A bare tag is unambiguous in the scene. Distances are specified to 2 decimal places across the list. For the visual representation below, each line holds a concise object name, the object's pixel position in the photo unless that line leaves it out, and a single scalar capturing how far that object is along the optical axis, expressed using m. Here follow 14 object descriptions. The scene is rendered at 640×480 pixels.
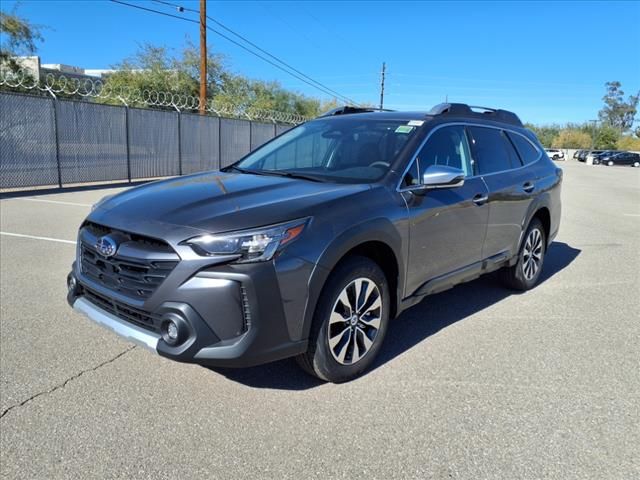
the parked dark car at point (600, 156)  62.48
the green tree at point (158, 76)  33.38
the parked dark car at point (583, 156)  71.03
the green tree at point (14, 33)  24.91
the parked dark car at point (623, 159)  60.09
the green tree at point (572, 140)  110.19
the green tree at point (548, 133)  118.25
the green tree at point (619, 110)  115.94
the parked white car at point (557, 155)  71.69
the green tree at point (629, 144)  94.89
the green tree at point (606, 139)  99.82
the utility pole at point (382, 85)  57.46
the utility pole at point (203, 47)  21.44
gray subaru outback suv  2.68
